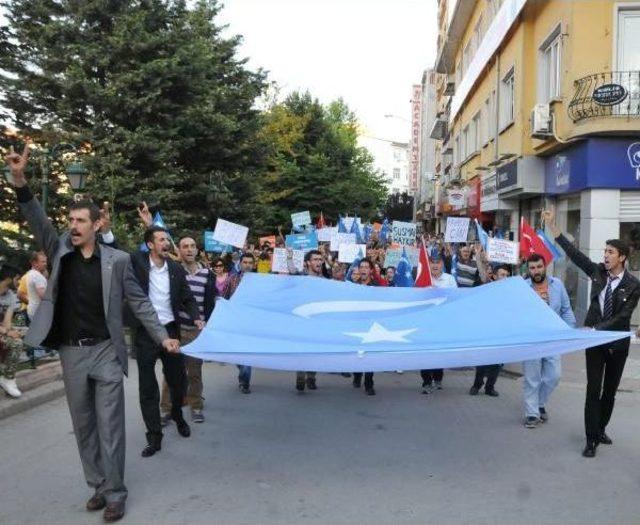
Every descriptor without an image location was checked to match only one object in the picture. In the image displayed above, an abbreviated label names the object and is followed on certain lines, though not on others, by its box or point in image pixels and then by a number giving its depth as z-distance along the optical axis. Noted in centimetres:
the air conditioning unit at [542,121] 1630
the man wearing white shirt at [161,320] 624
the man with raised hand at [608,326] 622
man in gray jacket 470
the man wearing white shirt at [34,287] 987
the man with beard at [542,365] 722
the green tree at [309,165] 3941
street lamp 1585
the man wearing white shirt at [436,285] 912
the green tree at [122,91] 1944
